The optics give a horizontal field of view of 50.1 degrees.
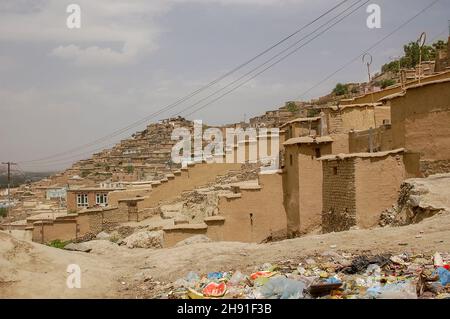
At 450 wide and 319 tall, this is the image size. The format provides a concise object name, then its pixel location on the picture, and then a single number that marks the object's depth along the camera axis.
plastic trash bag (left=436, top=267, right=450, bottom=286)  6.07
